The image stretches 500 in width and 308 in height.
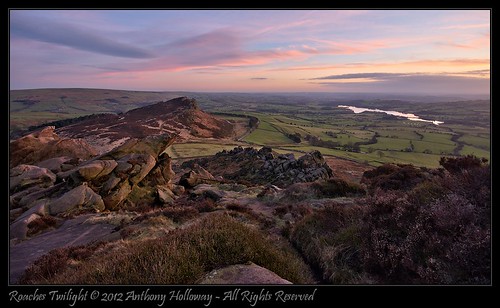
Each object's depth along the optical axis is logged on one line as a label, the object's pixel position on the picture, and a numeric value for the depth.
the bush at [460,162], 12.83
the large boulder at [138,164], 25.62
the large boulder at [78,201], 19.84
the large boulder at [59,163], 27.89
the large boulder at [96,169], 22.84
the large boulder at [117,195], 22.49
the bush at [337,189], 23.53
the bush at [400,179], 19.62
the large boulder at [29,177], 24.86
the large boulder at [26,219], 15.79
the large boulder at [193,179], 33.33
